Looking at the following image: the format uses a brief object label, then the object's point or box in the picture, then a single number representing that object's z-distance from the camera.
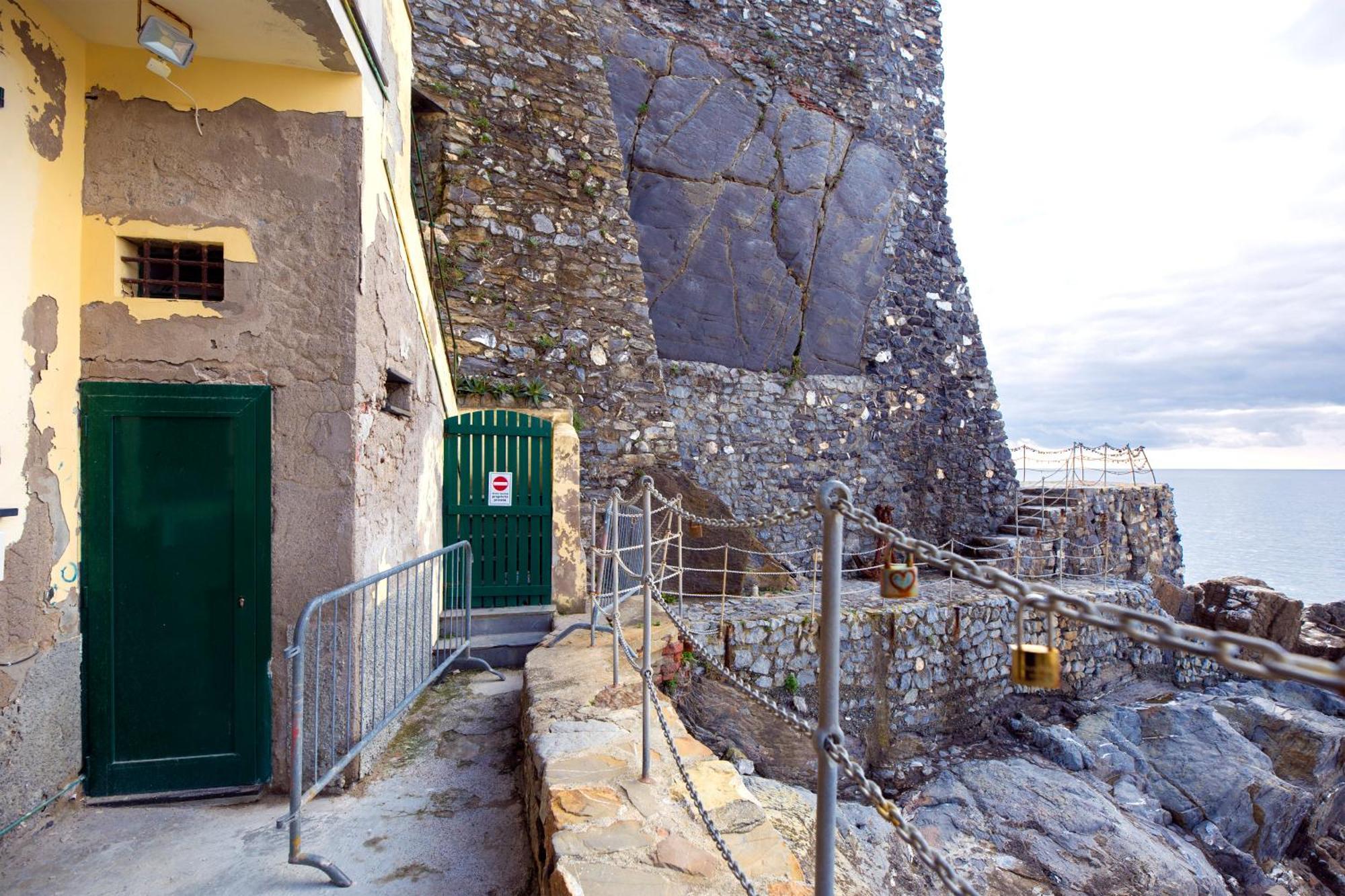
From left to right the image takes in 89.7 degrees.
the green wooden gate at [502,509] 6.39
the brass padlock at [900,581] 1.65
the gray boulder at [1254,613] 12.08
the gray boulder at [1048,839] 5.81
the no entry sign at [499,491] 6.49
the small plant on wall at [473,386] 7.82
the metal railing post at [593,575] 5.26
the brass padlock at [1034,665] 1.30
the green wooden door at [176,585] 3.21
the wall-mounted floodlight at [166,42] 2.87
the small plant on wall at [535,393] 8.20
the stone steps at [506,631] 5.55
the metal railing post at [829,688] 1.59
